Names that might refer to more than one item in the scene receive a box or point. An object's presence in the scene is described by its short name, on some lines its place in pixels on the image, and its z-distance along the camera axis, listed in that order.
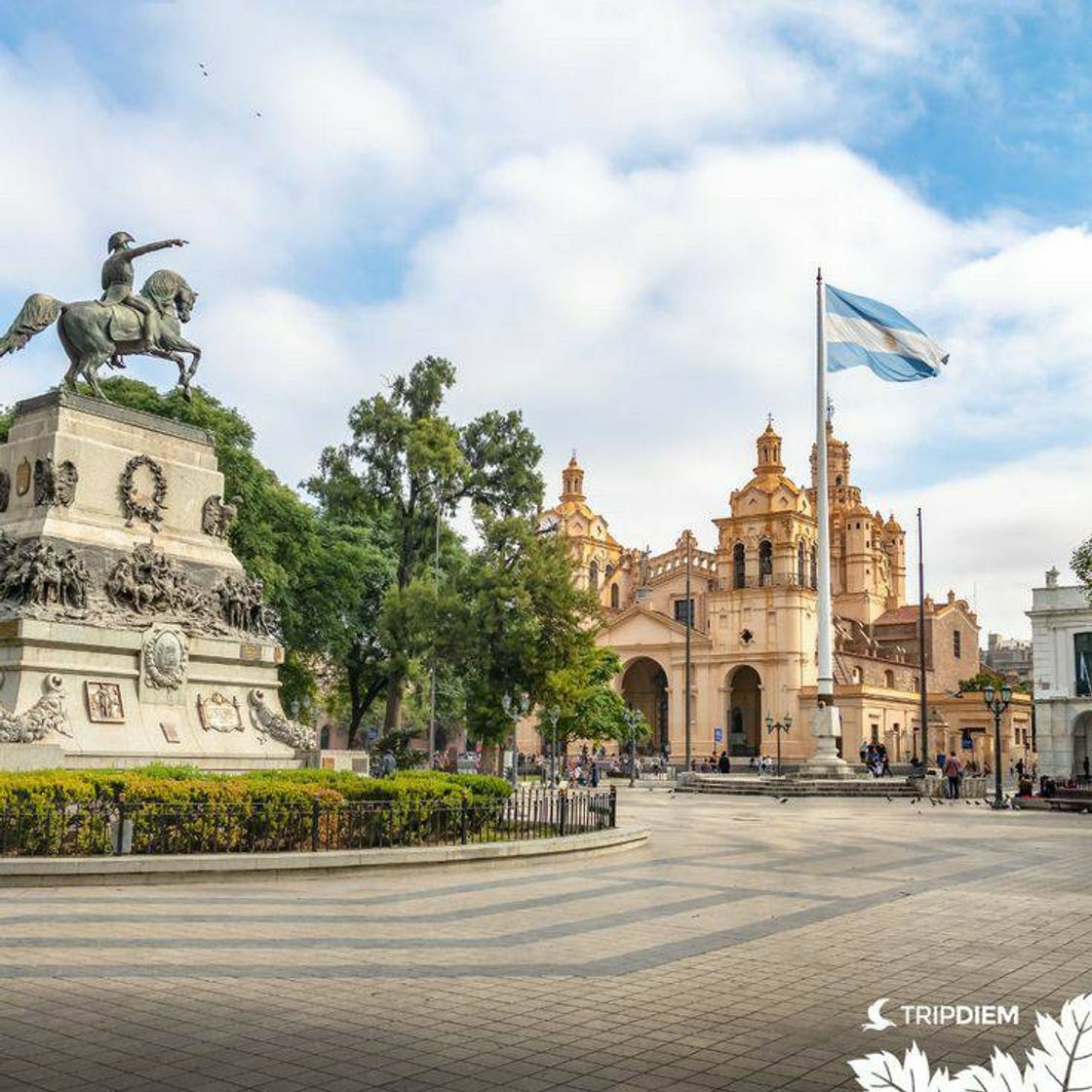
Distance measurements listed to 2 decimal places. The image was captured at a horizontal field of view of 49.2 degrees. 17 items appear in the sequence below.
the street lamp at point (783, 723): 70.28
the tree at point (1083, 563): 31.73
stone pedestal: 17.12
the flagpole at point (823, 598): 43.25
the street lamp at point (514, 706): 37.41
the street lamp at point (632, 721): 51.88
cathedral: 74.94
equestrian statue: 20.16
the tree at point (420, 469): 43.00
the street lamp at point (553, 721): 42.82
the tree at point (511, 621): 37.41
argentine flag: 39.53
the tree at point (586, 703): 37.84
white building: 54.50
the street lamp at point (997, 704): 34.87
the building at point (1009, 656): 135.88
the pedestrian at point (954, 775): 39.04
